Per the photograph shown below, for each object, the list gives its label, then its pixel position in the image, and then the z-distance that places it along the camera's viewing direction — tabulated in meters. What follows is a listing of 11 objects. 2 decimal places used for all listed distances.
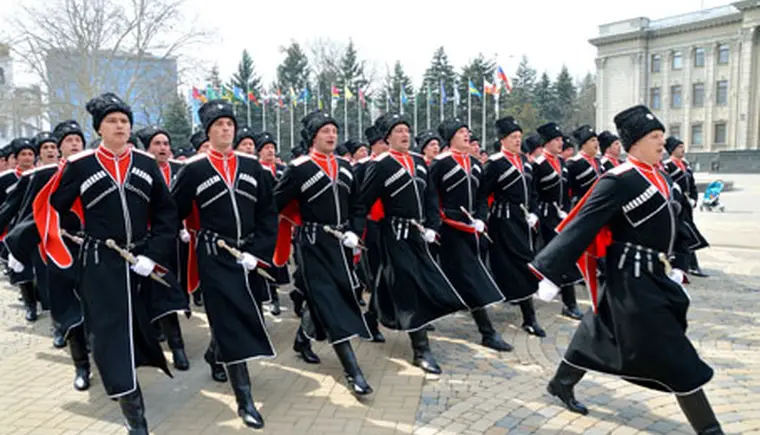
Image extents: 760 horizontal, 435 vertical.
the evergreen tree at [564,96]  76.38
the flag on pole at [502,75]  40.49
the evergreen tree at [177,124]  49.50
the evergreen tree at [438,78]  57.12
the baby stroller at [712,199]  21.45
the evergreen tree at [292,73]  57.16
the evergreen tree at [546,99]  74.62
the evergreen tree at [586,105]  81.38
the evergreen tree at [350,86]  54.16
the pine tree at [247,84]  54.20
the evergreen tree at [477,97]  56.88
